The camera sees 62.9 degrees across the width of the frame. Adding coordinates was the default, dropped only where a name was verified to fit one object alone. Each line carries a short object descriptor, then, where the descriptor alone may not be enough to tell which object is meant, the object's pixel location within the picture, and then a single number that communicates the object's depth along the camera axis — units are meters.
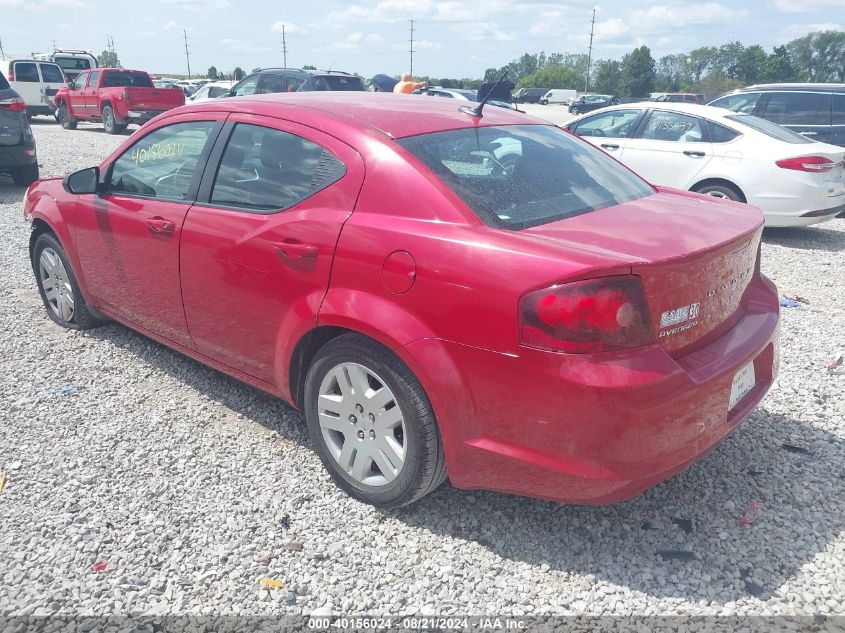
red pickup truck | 19.20
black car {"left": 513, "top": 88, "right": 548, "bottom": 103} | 67.50
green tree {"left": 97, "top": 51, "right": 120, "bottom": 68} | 117.85
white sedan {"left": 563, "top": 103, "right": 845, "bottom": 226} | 7.68
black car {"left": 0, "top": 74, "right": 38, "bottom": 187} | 9.70
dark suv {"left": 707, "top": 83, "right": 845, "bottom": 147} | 9.75
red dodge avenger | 2.28
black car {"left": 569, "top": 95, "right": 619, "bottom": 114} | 44.56
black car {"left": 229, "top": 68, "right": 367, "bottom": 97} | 14.46
